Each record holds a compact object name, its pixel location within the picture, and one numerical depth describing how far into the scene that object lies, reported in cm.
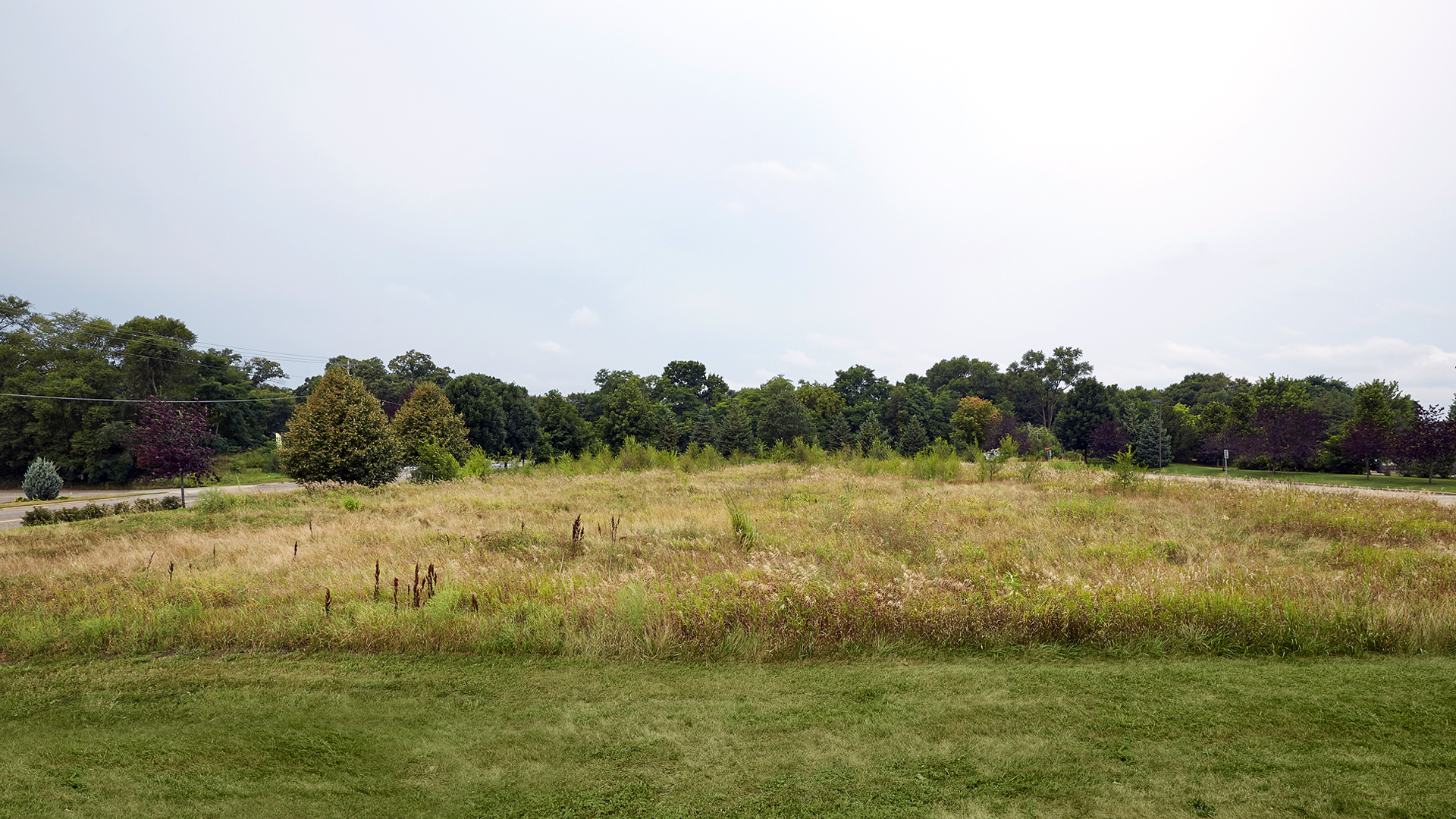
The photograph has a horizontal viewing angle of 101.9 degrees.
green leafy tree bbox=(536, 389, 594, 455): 5628
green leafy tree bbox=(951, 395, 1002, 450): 5622
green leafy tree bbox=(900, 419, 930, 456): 5241
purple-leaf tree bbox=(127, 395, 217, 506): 2114
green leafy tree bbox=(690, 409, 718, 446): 5516
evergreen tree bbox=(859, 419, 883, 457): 4950
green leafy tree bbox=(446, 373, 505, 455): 4694
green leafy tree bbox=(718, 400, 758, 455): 4847
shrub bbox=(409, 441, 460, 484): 2308
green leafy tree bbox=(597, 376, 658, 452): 5162
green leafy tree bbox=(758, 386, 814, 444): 5156
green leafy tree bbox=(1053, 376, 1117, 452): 4956
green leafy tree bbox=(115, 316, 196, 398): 3997
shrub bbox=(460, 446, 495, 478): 2358
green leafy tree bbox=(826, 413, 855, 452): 5715
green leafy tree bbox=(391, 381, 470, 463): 2866
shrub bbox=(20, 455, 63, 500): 2314
